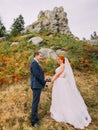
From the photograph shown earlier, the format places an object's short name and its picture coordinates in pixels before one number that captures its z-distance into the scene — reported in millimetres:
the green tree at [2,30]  8965
